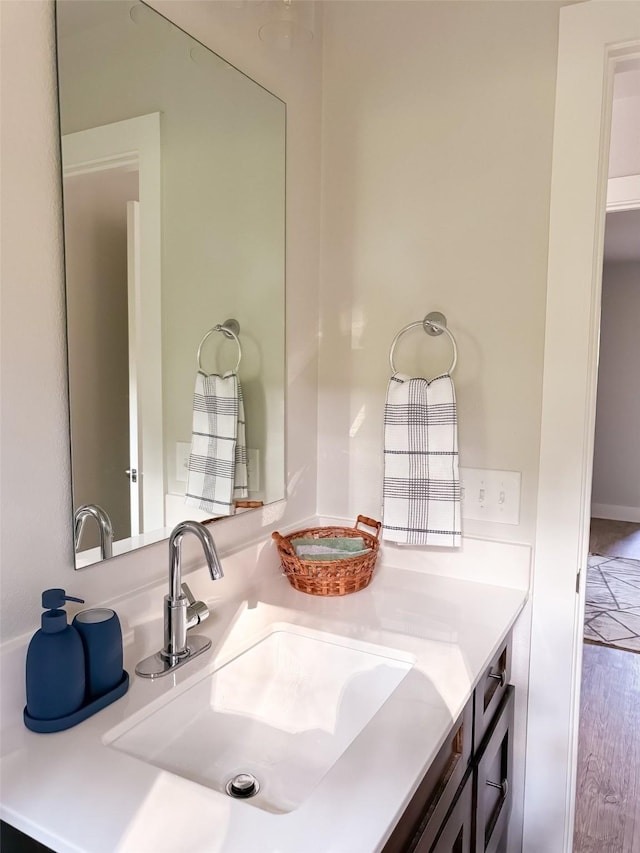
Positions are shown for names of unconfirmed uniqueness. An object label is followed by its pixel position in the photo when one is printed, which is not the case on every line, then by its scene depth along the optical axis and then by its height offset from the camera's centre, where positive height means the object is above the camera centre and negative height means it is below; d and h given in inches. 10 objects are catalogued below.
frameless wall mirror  39.3 +7.2
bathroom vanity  28.3 -20.6
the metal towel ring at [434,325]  58.3 +3.9
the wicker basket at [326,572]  54.7 -18.4
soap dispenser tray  34.2 -19.9
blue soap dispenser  33.9 -16.6
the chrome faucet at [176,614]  41.3 -17.2
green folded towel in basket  59.5 -17.7
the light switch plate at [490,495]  57.4 -11.9
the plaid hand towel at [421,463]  57.5 -9.0
